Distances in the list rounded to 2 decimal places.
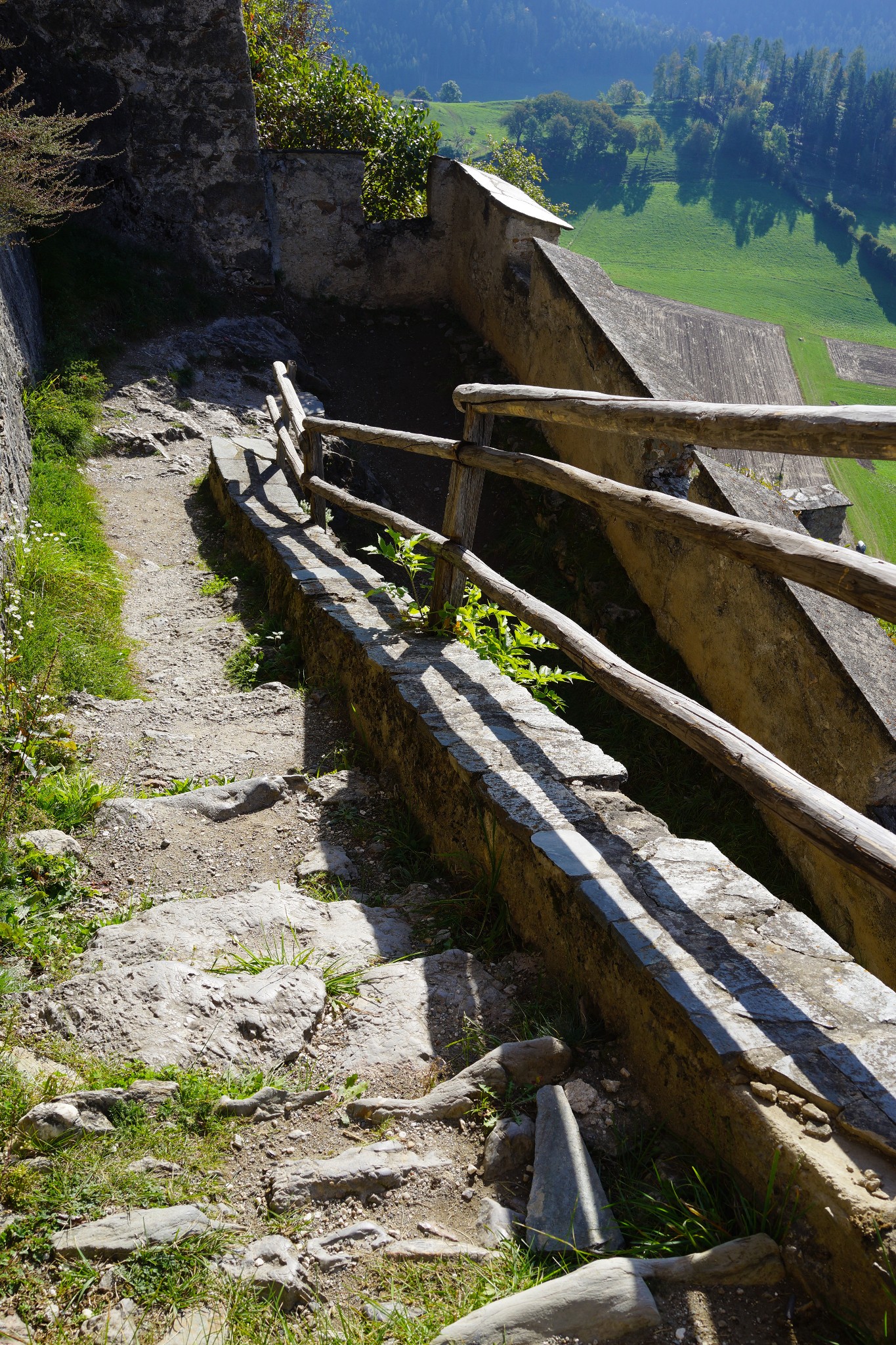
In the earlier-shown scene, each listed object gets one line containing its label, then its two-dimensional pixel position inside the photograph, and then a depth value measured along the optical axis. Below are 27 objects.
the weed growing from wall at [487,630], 3.49
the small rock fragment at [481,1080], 1.84
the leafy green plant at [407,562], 3.79
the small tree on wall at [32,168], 6.04
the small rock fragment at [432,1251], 1.54
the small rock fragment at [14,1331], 1.35
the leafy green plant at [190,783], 3.39
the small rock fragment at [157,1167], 1.65
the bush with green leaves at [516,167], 19.89
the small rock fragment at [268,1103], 1.83
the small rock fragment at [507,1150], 1.72
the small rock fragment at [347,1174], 1.64
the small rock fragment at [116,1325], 1.37
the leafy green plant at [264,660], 4.55
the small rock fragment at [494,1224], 1.58
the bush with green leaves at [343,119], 12.26
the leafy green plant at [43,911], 2.30
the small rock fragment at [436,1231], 1.59
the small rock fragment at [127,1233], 1.48
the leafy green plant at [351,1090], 1.91
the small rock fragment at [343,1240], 1.52
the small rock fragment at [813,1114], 1.47
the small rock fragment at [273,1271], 1.46
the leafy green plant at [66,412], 7.42
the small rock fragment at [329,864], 2.84
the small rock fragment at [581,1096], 1.78
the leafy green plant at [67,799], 2.98
